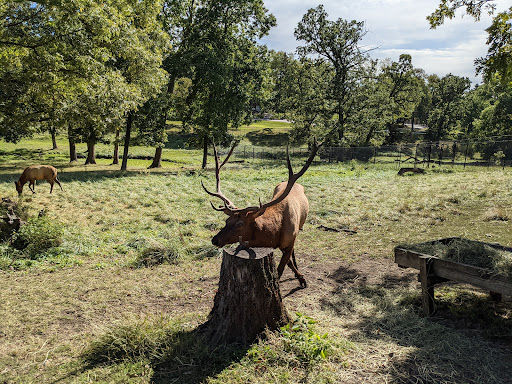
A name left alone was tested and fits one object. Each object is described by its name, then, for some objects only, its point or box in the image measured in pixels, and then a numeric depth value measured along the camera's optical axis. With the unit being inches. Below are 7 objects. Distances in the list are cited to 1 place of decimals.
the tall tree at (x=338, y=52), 1545.3
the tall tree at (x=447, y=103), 2126.0
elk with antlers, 219.0
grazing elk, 598.8
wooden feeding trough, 200.4
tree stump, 191.2
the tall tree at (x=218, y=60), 1015.6
